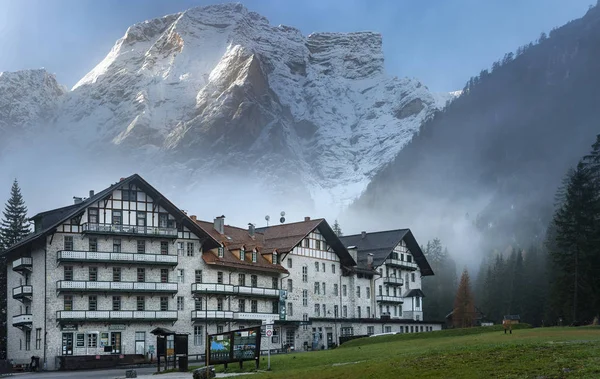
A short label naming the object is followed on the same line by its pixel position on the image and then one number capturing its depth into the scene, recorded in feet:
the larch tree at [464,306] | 464.24
